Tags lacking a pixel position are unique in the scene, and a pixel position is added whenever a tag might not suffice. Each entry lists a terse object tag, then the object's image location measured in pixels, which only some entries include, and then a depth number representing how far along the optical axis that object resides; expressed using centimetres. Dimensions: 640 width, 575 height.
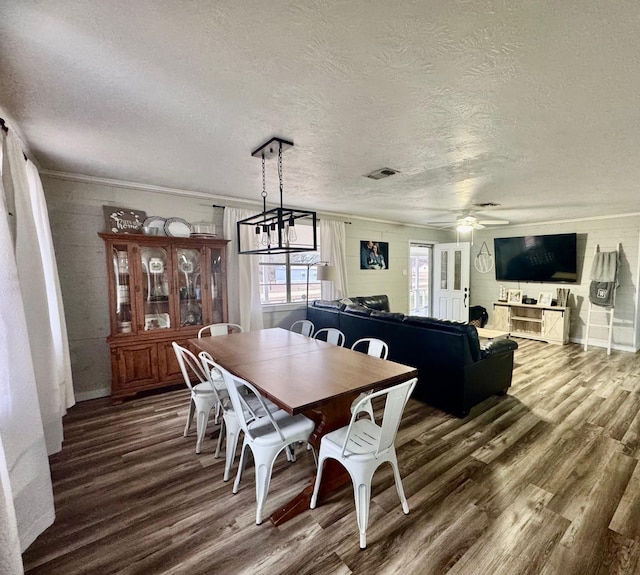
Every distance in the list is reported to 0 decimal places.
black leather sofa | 305
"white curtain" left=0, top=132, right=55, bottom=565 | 151
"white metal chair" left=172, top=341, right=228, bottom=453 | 251
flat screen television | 597
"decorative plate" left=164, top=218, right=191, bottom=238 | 383
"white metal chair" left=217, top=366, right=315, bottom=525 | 183
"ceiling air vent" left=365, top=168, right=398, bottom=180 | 313
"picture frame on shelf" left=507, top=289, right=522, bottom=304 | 658
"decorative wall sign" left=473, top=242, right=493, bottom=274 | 726
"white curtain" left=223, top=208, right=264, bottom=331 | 439
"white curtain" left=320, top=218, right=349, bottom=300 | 540
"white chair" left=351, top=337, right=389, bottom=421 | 282
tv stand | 591
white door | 674
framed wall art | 612
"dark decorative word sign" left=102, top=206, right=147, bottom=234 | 356
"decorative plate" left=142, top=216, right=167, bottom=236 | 375
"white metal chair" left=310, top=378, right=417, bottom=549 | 165
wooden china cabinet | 343
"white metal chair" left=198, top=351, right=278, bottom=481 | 217
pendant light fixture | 237
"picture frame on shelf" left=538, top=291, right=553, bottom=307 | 619
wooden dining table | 179
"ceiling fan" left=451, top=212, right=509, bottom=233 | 469
